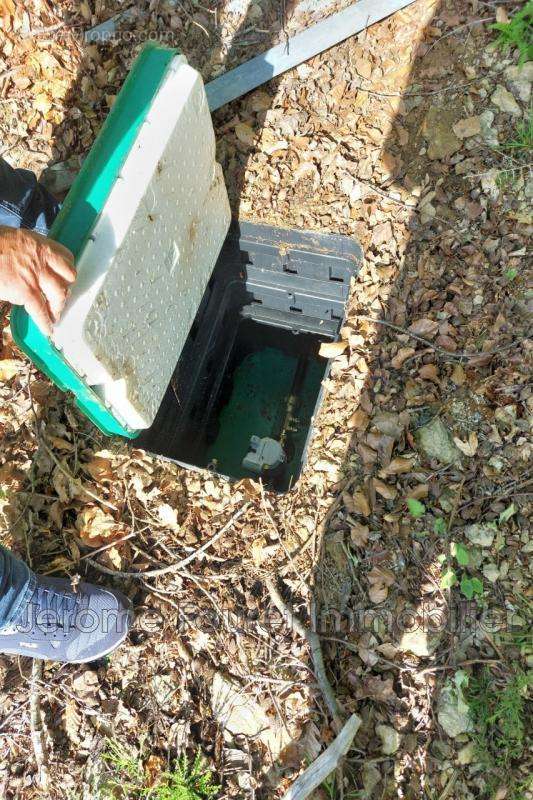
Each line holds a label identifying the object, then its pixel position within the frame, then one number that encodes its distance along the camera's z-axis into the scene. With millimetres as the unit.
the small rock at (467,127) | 2252
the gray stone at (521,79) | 2256
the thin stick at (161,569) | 2072
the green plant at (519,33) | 2234
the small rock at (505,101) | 2256
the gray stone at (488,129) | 2242
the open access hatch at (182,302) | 1438
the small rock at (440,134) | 2271
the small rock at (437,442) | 2027
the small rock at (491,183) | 2199
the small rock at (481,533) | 1932
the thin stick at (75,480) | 2125
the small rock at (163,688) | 1957
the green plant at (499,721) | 1769
